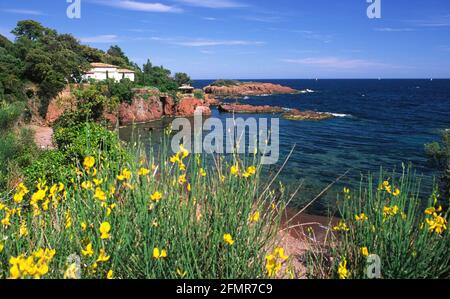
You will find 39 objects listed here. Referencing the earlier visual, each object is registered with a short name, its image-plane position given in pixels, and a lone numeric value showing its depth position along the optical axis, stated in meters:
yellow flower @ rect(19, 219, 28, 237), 2.44
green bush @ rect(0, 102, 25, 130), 14.01
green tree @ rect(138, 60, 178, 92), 39.23
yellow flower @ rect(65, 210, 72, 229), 2.38
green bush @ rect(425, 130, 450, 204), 10.23
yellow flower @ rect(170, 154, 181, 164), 2.48
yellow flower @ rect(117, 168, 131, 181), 2.47
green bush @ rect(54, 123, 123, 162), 7.89
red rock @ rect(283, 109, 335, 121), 37.09
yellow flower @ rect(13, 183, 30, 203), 2.32
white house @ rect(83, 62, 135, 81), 35.38
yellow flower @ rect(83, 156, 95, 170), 2.29
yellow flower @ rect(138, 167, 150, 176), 2.50
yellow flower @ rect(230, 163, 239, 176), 2.50
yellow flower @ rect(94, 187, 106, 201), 2.20
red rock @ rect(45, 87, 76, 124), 26.14
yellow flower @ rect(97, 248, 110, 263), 1.94
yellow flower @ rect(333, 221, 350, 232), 3.13
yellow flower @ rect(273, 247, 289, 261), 2.06
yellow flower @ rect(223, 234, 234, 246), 2.10
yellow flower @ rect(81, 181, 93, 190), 2.54
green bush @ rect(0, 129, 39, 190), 8.52
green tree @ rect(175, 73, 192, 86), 50.91
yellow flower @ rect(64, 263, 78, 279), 1.68
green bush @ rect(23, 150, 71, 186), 7.25
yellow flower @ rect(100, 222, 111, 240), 1.90
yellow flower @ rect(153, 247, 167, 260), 1.92
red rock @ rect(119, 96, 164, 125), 32.84
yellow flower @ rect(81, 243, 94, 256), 1.93
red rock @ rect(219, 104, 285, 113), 43.09
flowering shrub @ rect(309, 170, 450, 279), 2.67
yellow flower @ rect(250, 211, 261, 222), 2.40
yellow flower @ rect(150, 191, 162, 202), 2.27
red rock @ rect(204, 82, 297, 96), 71.75
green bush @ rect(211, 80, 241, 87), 77.63
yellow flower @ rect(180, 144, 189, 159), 2.48
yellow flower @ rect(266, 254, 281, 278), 2.03
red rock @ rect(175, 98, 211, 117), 37.72
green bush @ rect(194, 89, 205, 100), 45.02
